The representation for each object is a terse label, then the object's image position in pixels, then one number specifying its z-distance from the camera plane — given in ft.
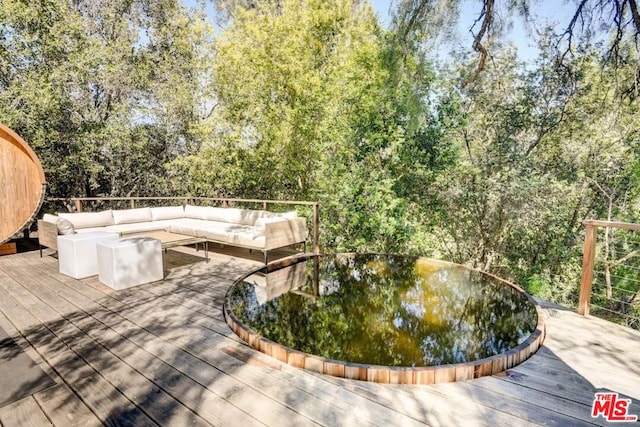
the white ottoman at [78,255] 13.14
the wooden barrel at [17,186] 17.79
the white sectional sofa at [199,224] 15.29
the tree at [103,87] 21.59
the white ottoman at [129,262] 11.94
